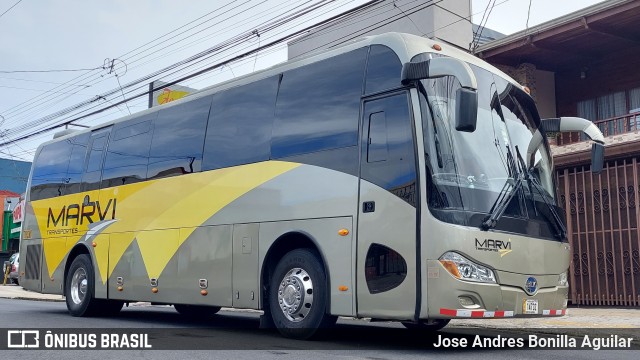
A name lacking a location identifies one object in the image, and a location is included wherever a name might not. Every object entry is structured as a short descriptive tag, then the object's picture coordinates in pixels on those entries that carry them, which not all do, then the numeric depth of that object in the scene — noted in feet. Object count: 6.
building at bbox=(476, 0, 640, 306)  46.29
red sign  125.59
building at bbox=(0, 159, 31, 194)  168.25
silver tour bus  24.43
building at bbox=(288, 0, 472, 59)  67.92
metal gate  45.75
